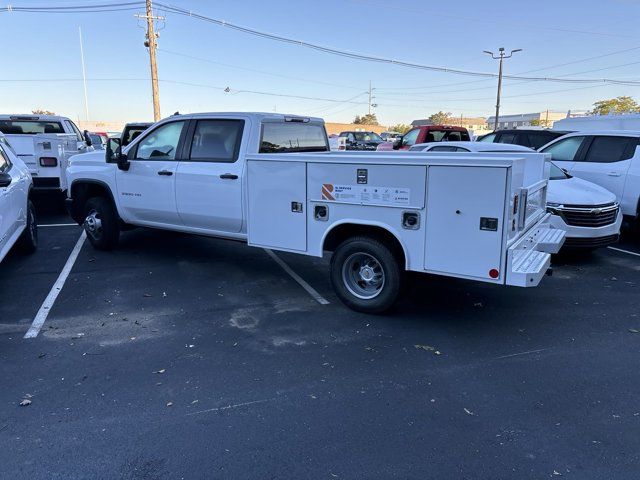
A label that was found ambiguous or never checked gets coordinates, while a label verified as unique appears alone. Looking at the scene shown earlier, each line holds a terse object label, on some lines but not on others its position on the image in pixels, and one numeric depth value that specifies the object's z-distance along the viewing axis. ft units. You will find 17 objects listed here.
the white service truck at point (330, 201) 14.12
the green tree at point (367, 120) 356.28
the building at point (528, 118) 252.09
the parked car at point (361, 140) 98.68
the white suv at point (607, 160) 27.27
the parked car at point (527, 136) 38.45
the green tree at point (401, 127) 274.48
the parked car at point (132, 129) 40.65
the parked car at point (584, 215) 22.93
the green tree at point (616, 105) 193.69
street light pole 124.96
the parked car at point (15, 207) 19.38
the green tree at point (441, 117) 318.24
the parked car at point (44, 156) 32.53
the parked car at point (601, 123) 46.29
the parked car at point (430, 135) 49.73
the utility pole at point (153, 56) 81.41
